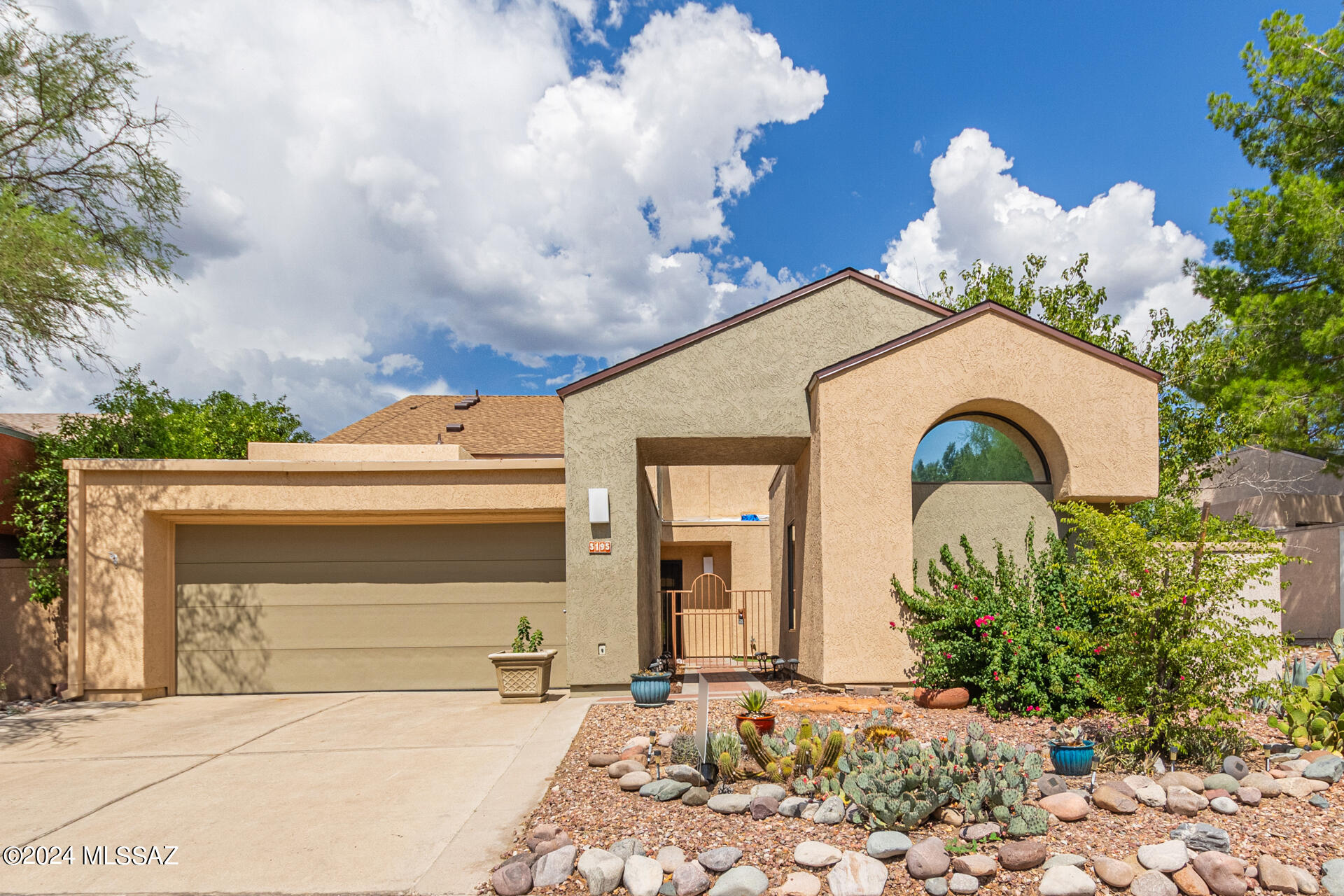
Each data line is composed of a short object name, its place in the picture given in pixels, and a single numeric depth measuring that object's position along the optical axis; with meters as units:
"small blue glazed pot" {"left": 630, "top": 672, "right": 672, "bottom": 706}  9.09
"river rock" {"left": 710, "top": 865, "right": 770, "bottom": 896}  4.14
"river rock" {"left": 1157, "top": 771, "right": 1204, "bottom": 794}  5.37
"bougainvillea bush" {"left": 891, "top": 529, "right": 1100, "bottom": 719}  8.06
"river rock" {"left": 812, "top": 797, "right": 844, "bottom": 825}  4.86
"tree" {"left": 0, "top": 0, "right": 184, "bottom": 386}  9.55
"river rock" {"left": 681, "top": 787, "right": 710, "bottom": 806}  5.30
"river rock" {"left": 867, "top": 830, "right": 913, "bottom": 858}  4.45
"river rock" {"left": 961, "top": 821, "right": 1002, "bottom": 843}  4.56
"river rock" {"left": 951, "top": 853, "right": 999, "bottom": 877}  4.22
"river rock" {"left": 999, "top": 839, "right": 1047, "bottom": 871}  4.28
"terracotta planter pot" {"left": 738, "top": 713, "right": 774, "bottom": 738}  6.69
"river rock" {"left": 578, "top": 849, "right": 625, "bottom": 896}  4.25
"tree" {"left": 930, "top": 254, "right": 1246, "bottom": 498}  16.02
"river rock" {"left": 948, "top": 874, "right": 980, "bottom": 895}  4.12
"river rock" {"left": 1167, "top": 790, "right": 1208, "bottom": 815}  5.01
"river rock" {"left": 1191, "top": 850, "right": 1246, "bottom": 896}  4.13
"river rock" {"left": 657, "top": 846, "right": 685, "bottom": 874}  4.41
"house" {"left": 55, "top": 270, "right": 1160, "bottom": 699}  9.87
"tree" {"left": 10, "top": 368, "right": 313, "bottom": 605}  10.65
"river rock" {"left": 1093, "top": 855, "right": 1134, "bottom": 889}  4.17
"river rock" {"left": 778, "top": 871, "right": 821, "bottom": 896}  4.11
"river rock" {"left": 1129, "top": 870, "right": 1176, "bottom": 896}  4.09
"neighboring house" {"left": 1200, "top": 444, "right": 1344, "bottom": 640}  16.09
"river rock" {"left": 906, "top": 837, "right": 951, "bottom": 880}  4.25
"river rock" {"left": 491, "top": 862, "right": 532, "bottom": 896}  4.19
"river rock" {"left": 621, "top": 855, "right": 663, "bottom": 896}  4.23
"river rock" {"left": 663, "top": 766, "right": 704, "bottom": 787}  5.53
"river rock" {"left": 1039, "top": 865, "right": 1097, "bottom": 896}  4.05
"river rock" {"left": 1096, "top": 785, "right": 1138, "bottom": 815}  5.02
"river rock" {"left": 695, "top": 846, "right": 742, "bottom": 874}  4.38
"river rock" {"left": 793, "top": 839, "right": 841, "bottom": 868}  4.37
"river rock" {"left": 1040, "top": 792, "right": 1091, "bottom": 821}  4.88
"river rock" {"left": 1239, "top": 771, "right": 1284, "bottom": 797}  5.32
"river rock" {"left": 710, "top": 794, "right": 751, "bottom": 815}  5.12
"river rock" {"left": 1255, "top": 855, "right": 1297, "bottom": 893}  4.13
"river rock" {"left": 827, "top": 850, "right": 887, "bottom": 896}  4.11
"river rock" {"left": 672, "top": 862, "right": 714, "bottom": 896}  4.20
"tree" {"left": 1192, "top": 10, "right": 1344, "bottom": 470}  12.98
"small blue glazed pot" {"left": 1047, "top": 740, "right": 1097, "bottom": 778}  5.87
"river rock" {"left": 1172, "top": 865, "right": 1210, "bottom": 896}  4.13
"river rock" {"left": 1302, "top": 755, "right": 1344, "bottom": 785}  5.52
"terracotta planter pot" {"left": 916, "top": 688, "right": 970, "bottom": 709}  8.59
